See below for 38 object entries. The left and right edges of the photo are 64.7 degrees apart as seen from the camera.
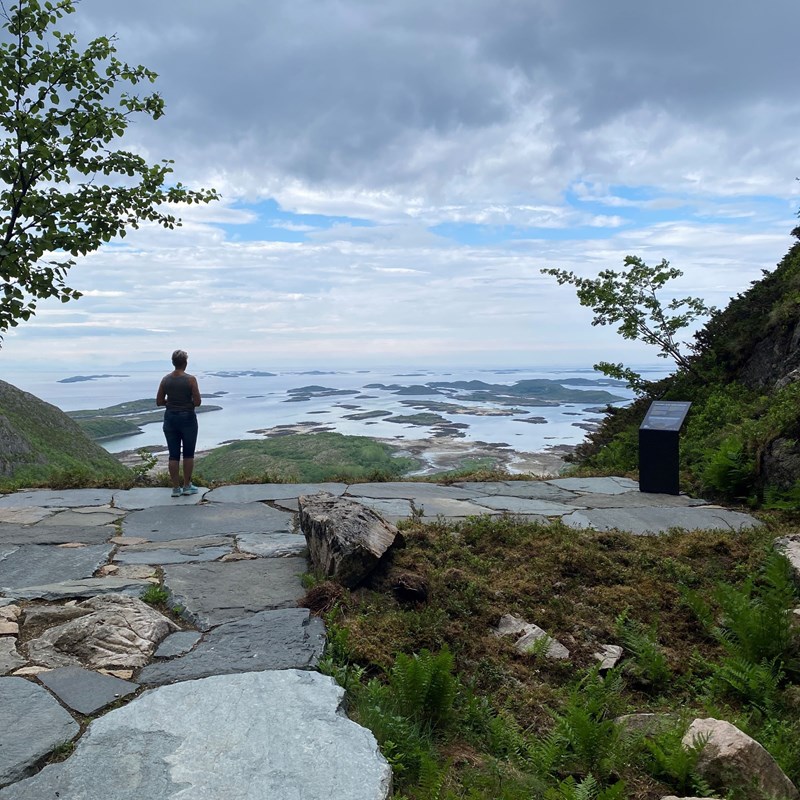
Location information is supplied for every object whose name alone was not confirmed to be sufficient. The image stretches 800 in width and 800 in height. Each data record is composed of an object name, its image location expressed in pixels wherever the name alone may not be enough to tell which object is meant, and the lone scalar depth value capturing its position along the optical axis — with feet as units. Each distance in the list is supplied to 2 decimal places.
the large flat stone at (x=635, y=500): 26.20
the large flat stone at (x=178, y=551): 17.56
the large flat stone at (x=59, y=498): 25.11
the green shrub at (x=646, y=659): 13.21
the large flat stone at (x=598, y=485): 29.89
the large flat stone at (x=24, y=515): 22.08
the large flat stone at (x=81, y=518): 21.74
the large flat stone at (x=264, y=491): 26.21
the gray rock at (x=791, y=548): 16.13
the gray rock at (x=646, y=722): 10.66
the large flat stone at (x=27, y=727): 8.33
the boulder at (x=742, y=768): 9.07
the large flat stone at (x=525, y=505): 24.60
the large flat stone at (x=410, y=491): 26.96
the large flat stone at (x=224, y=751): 8.02
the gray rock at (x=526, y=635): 13.74
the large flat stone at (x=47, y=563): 15.71
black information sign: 28.12
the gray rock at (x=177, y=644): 11.97
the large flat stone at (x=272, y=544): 18.31
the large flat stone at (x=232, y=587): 14.01
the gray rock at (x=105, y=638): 11.44
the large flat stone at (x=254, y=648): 11.28
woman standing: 26.32
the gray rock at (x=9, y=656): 10.96
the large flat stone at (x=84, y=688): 9.97
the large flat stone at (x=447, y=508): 23.15
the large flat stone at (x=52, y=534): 19.36
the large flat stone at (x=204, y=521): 20.80
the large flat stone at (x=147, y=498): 25.21
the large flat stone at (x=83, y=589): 14.30
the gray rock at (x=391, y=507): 22.34
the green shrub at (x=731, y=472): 26.32
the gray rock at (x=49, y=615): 12.92
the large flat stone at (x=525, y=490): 28.07
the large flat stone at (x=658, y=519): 22.17
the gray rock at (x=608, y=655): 13.61
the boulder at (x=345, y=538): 15.08
